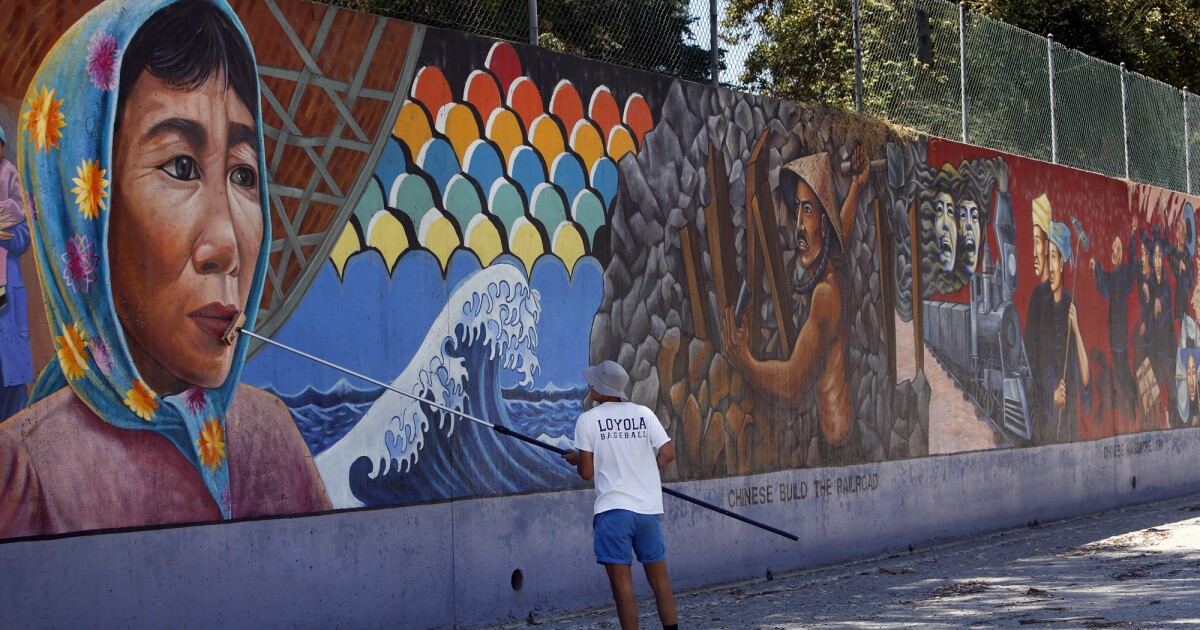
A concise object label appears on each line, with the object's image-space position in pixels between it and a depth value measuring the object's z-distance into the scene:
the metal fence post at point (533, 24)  10.14
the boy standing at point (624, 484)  7.62
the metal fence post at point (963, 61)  15.66
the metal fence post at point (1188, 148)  21.31
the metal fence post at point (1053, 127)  17.59
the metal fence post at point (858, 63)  13.82
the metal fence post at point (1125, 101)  19.42
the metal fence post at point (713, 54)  11.95
